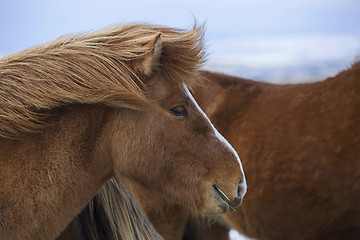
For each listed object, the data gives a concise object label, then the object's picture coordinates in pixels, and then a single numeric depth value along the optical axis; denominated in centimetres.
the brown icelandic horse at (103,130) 646
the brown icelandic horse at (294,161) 741
